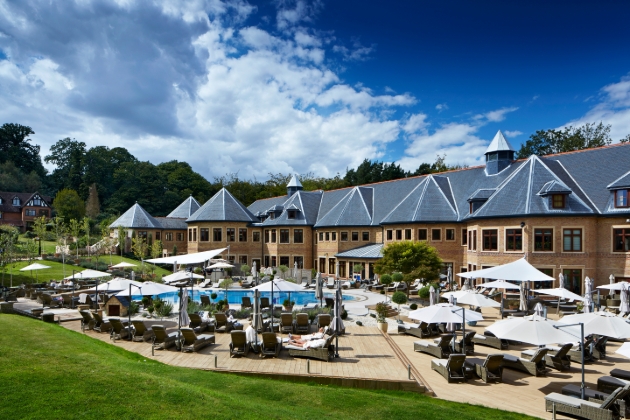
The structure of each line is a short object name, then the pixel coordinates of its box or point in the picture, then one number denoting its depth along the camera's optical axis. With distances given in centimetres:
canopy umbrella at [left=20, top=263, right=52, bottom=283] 2726
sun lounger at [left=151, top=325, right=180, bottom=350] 1462
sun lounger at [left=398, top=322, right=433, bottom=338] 1736
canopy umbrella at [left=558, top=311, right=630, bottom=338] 1126
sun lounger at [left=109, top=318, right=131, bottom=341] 1628
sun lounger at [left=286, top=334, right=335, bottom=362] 1340
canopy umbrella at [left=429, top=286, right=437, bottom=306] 2035
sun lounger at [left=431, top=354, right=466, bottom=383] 1196
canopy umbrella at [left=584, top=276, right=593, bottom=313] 1794
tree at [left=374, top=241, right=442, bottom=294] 2838
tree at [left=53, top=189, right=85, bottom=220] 6512
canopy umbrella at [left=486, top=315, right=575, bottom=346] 1063
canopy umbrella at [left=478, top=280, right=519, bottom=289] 2150
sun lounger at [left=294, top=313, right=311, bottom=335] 1747
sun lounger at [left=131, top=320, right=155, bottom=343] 1593
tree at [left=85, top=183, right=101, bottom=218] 7388
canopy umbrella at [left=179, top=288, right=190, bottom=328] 1579
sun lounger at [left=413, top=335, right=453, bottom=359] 1422
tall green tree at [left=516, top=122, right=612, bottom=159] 6100
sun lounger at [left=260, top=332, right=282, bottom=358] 1364
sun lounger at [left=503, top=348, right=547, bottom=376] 1259
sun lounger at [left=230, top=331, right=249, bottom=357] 1376
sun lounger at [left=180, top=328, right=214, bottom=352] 1438
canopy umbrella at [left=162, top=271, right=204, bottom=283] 2327
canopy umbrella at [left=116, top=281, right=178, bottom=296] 1692
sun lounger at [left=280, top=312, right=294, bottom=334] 1742
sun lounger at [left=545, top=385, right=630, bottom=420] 927
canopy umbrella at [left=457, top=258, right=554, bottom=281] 1956
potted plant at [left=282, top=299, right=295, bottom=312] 2131
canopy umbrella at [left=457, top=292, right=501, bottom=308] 1703
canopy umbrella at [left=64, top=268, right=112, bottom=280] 2304
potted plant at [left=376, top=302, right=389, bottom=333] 1919
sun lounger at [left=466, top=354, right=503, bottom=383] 1195
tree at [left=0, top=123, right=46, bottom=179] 9175
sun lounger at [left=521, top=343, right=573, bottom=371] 1309
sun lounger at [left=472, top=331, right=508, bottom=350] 1567
